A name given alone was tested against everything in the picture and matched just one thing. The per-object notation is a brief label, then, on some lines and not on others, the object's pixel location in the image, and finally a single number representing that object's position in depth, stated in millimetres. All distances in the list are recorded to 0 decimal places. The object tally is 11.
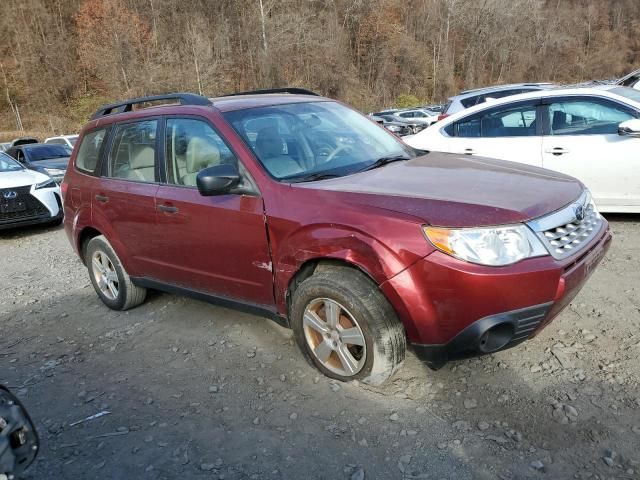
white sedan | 5328
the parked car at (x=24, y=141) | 19750
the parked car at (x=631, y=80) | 9210
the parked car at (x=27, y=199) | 8266
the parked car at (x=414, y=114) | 26078
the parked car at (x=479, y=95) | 10211
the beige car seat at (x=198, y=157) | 3445
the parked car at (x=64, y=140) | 17930
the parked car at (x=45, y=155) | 12070
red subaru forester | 2490
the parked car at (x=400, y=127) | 21494
